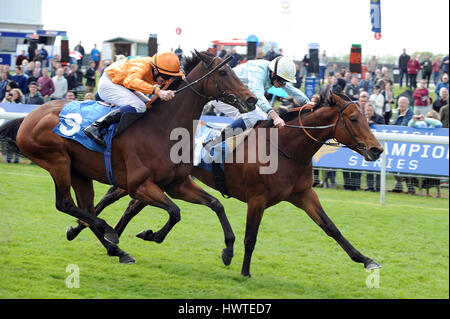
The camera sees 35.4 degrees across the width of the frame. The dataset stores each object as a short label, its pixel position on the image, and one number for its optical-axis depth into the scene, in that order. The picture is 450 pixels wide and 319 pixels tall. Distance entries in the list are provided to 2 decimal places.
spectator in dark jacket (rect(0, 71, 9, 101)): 14.83
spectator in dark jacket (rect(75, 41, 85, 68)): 25.14
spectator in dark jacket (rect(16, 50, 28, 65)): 20.70
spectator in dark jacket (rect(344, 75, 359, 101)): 13.66
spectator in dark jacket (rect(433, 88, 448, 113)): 12.47
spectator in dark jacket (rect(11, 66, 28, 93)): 15.48
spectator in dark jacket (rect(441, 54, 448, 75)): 20.94
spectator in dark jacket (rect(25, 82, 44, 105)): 12.93
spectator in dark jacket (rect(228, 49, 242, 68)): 17.53
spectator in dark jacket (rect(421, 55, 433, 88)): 20.58
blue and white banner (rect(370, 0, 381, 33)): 10.19
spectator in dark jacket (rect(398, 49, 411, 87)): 20.83
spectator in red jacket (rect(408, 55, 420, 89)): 20.44
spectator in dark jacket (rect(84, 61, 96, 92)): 18.71
